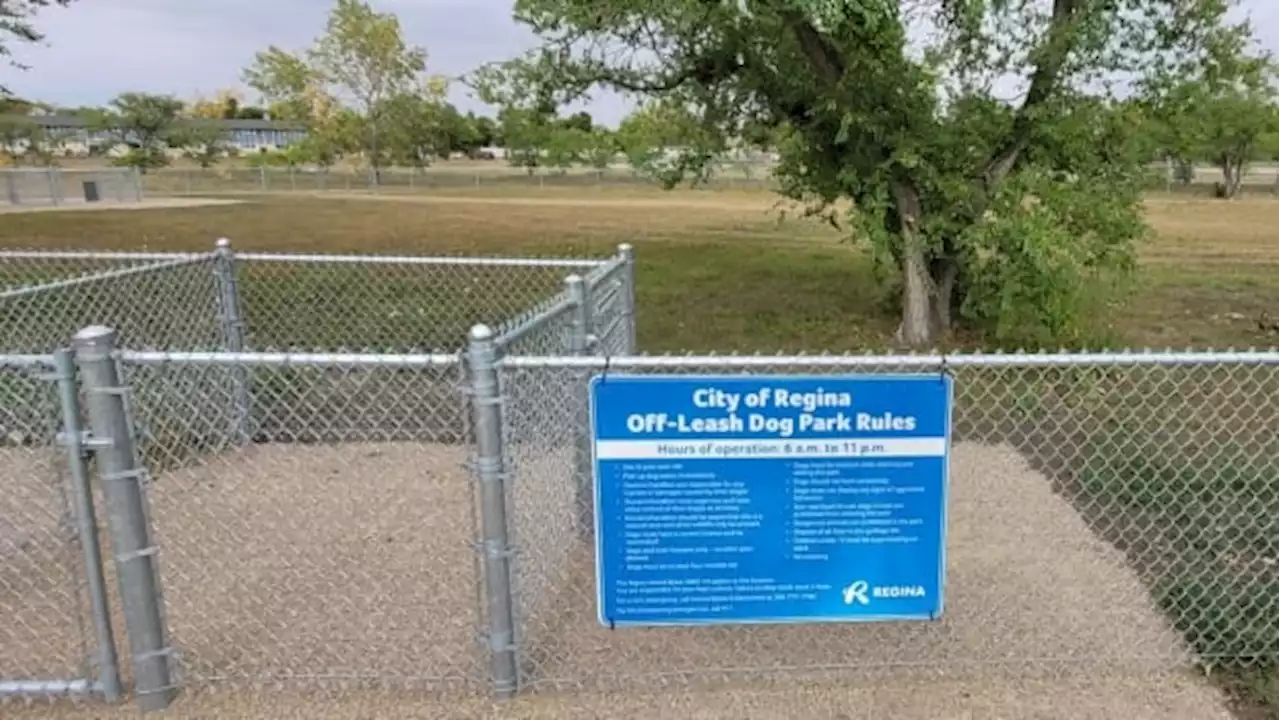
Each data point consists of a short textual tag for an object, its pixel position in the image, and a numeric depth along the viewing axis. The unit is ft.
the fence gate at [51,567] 9.45
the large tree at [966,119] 25.76
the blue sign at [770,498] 9.25
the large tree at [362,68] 166.81
